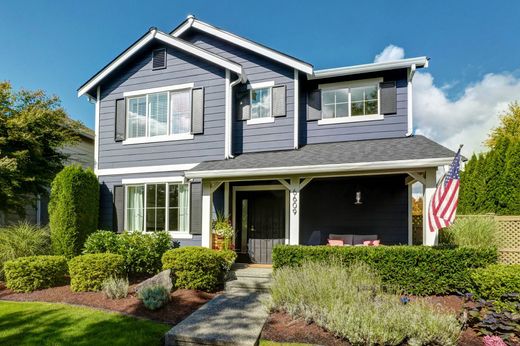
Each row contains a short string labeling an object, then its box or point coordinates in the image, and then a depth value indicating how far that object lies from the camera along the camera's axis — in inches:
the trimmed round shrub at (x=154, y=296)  244.7
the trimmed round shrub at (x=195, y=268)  292.4
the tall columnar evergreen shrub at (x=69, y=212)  362.3
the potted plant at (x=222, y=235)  346.9
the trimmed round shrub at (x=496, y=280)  218.4
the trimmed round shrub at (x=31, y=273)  301.6
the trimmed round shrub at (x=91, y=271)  295.3
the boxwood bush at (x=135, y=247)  338.0
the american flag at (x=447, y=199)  241.9
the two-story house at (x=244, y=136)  374.9
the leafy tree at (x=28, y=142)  414.9
